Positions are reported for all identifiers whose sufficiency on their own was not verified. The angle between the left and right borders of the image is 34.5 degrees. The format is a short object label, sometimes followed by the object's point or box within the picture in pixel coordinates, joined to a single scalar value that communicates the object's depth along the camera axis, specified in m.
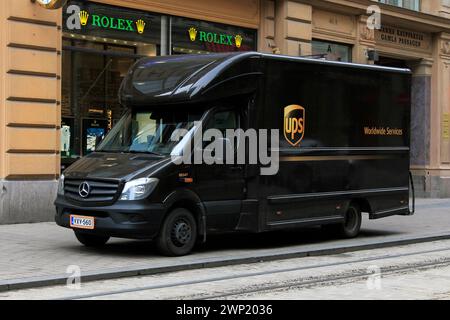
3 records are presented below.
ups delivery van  10.34
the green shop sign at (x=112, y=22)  16.02
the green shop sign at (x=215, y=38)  18.28
